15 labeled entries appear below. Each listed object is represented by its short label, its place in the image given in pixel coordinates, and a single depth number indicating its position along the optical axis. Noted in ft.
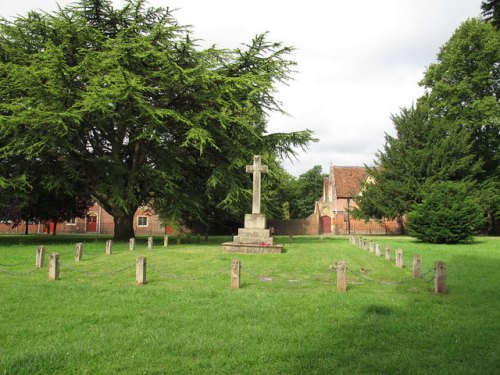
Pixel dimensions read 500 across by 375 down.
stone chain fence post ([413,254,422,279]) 36.99
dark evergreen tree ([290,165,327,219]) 231.91
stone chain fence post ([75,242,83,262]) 50.19
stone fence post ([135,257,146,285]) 33.17
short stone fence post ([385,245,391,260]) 54.36
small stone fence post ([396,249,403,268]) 46.16
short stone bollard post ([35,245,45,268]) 41.50
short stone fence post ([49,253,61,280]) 34.78
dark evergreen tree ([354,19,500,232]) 118.01
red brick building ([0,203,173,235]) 170.60
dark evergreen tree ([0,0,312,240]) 66.95
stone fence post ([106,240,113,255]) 58.38
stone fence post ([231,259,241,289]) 31.94
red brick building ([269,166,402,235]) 161.68
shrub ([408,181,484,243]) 86.84
